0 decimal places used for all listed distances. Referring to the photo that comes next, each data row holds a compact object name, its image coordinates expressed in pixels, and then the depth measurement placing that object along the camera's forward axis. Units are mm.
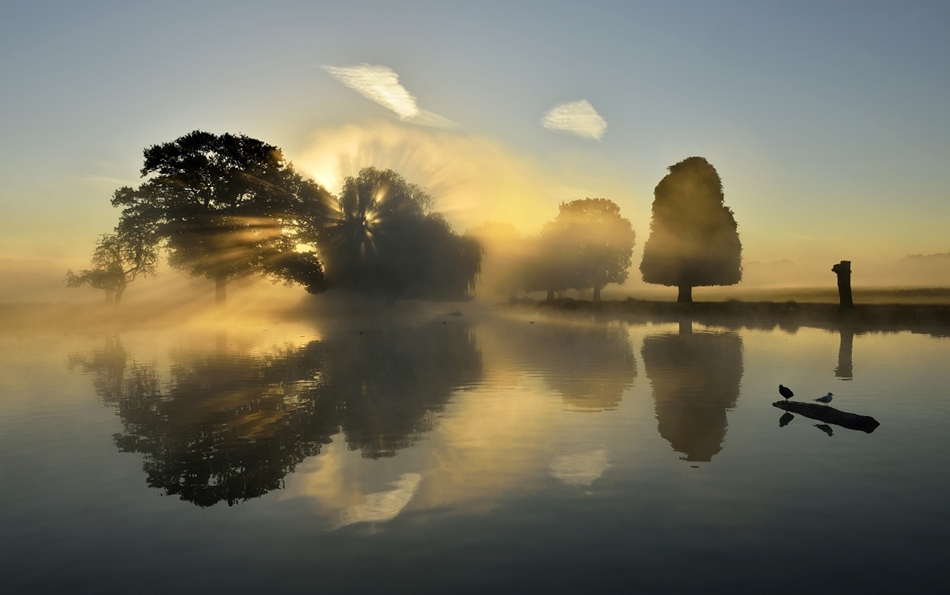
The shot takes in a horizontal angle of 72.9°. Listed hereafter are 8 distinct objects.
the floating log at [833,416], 11500
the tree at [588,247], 86562
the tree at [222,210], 53219
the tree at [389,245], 63750
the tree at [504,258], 99188
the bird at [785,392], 13484
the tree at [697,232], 60531
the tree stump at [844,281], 39812
